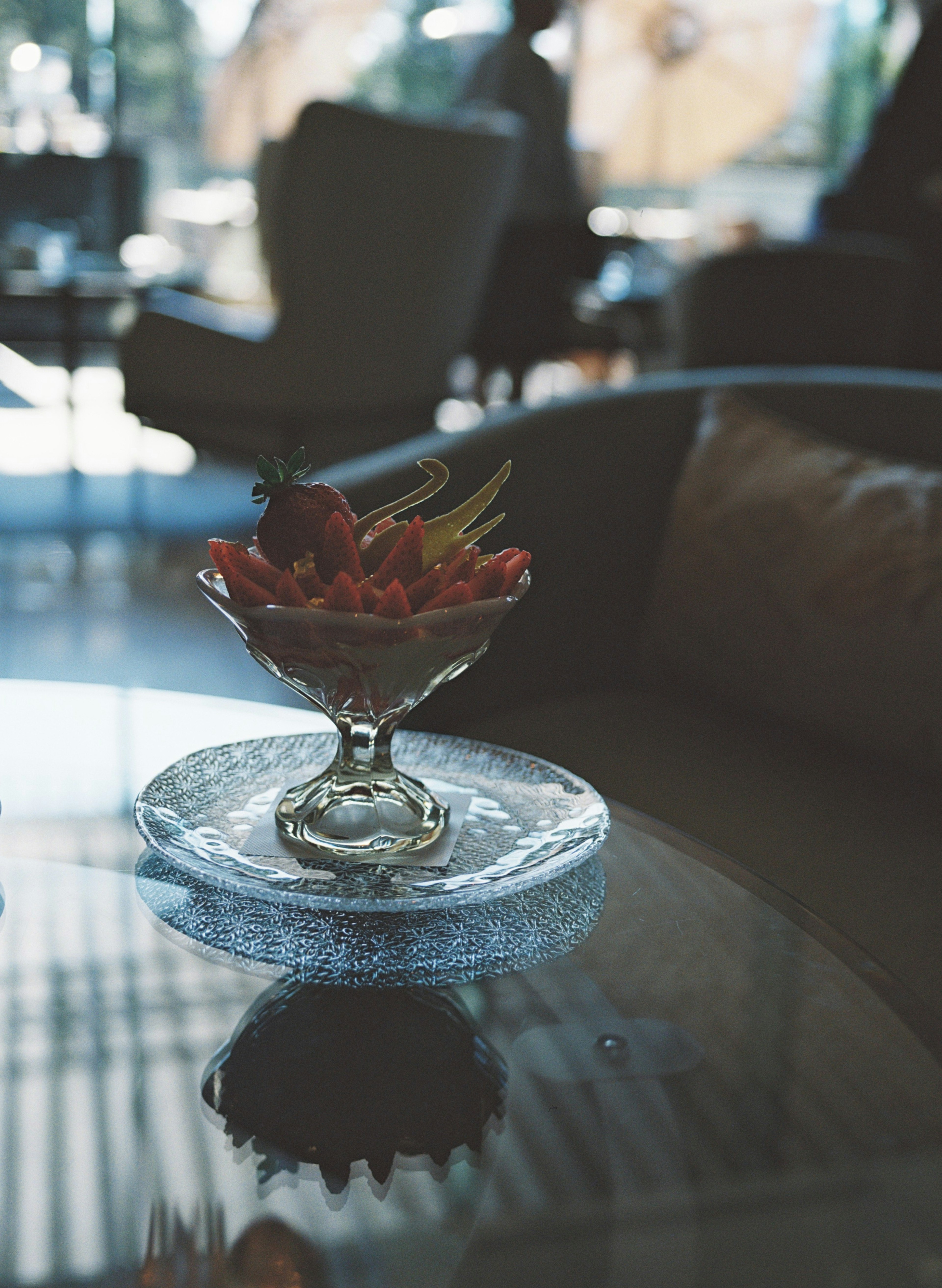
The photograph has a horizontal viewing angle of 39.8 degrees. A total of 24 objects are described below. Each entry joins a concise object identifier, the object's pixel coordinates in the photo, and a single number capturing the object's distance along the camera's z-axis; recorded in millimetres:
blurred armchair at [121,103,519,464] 2920
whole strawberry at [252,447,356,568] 707
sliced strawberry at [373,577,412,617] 665
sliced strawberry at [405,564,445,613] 704
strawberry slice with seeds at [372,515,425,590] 714
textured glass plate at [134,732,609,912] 660
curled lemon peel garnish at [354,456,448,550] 790
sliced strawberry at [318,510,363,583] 707
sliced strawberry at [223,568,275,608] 687
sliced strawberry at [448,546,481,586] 724
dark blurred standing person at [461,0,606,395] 4281
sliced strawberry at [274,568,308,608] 679
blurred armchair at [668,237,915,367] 1698
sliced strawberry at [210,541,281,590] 708
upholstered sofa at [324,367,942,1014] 978
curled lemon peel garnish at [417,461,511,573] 766
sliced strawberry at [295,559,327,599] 702
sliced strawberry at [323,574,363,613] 665
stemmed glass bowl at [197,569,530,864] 667
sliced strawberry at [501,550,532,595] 729
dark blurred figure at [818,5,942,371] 5066
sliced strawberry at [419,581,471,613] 692
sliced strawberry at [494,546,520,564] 743
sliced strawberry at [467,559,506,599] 722
